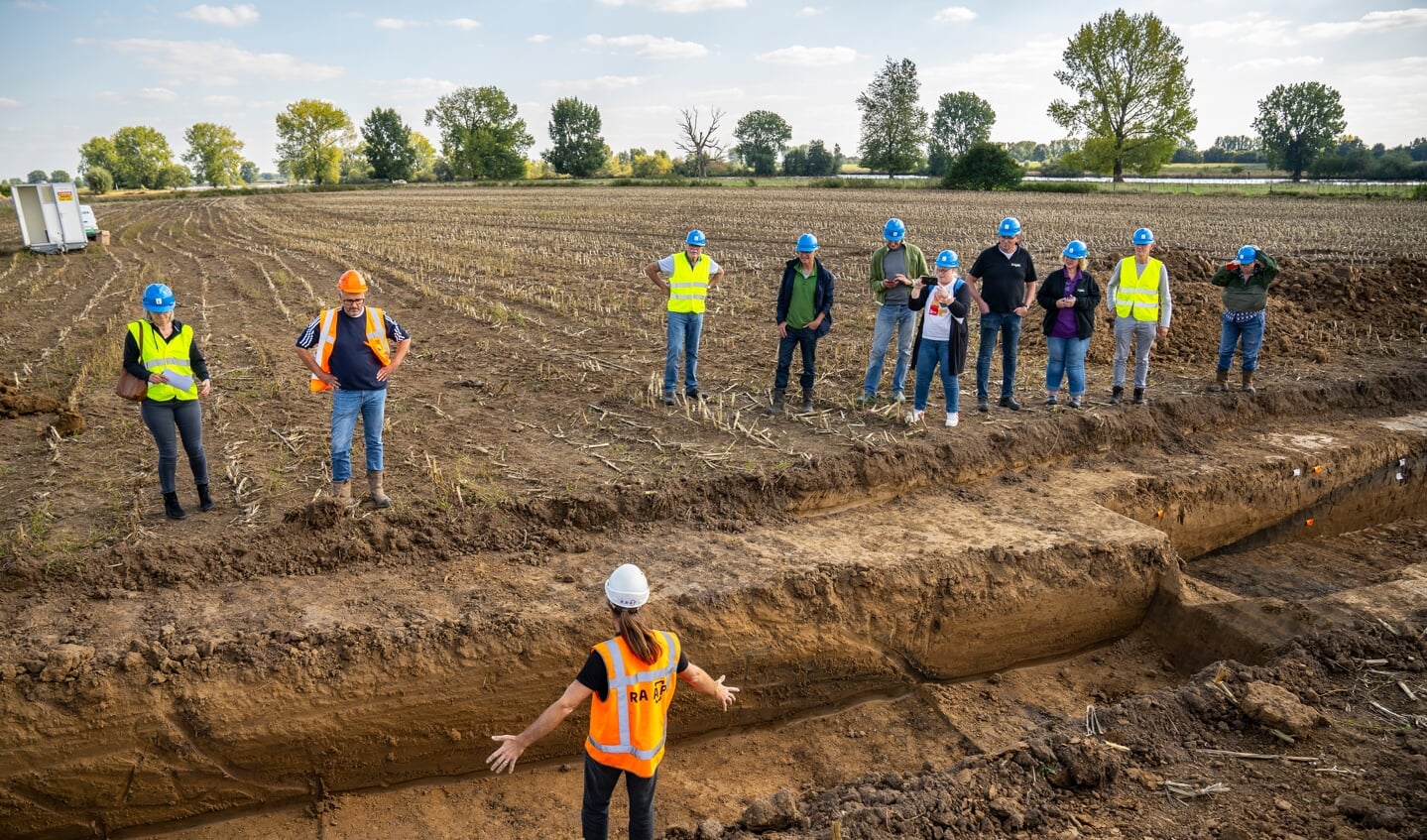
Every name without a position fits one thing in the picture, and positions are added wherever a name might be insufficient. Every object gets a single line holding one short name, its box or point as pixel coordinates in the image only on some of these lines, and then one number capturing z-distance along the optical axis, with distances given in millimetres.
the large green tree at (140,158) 86250
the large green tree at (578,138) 80562
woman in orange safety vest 3758
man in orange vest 6754
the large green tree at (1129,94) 54594
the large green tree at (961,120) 92812
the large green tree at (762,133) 84594
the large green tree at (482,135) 83425
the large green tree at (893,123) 69375
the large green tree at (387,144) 79875
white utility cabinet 22625
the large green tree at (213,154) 95812
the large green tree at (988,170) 47906
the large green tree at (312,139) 89250
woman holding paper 6559
